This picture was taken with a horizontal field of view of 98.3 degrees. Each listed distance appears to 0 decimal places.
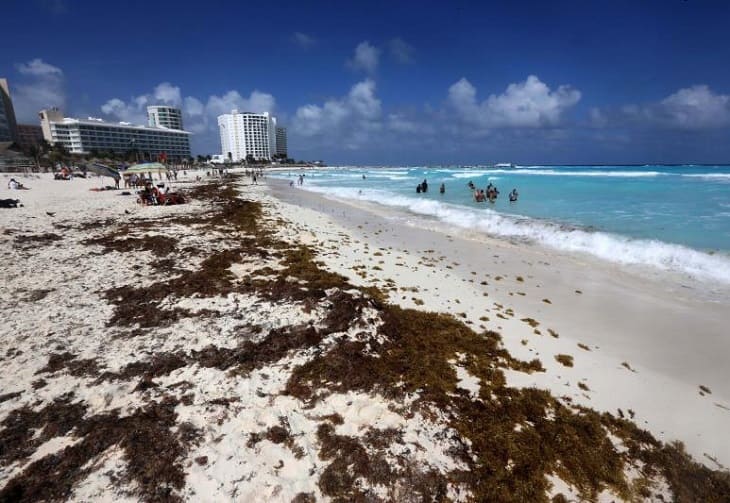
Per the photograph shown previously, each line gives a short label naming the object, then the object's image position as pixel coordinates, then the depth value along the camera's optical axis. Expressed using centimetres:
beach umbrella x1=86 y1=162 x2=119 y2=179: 2455
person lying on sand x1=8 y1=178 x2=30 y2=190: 2509
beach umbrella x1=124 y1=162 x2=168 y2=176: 2592
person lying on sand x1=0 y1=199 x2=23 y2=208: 1605
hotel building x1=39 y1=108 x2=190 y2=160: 10800
